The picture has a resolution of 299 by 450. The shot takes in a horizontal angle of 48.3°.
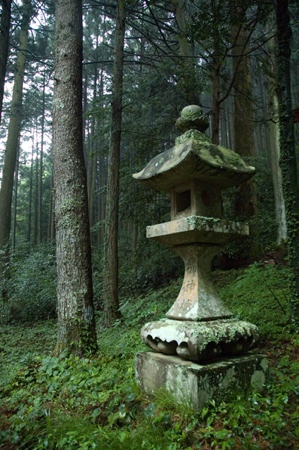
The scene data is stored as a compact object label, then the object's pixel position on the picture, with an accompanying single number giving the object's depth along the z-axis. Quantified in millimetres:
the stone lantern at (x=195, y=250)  2887
